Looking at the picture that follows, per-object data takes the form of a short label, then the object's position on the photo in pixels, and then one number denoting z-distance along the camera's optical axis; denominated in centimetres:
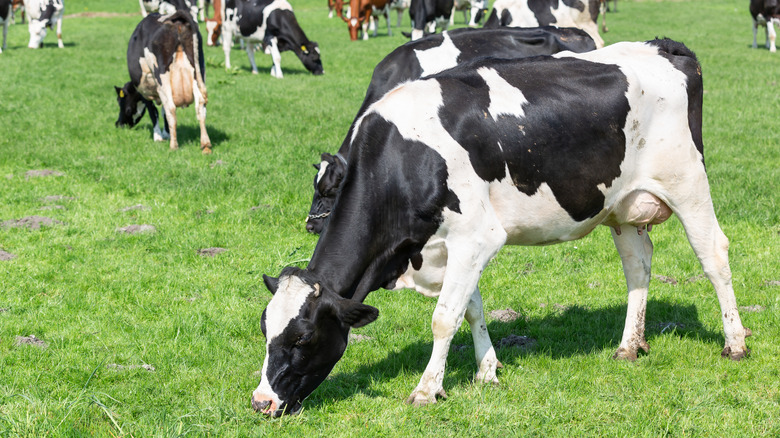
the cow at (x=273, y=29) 2116
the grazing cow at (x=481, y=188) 491
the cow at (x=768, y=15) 2502
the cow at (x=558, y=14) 1575
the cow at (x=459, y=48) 1034
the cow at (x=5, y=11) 2464
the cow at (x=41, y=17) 2616
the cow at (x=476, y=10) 3169
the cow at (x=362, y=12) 2945
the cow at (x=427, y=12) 2602
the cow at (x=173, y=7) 2052
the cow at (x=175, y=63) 1316
